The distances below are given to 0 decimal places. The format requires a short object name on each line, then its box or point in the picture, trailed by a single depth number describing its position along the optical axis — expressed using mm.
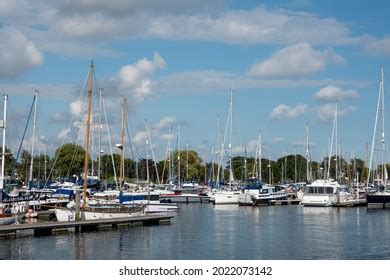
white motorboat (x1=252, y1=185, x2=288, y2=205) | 102188
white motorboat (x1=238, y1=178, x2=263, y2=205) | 100981
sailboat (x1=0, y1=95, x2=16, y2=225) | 54125
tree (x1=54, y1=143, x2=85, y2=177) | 137125
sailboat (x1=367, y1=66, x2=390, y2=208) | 90500
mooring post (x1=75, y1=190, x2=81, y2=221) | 57966
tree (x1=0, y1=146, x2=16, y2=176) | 128950
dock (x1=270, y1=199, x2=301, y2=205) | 106838
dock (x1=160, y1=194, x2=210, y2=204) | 115044
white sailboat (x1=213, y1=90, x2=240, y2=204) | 102688
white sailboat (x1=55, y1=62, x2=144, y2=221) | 59062
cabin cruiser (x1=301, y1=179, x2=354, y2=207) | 93812
